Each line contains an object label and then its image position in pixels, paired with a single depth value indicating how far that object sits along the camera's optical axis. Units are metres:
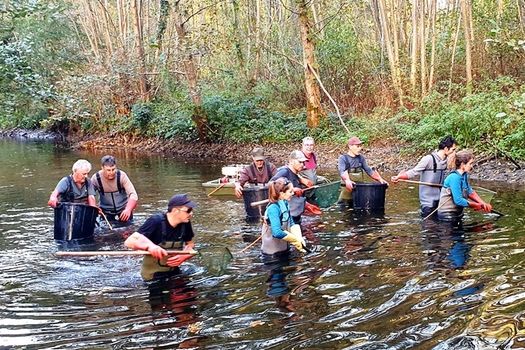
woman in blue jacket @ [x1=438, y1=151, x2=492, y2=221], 8.91
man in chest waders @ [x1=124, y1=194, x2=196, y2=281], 6.37
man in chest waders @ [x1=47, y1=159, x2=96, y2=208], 9.40
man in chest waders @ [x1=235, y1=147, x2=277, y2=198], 10.40
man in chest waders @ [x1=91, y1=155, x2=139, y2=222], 9.91
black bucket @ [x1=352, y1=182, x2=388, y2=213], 10.75
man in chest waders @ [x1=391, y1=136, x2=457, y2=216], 9.85
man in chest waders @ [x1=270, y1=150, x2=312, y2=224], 8.89
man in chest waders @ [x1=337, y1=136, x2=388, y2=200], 10.77
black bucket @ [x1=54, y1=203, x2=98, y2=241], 9.02
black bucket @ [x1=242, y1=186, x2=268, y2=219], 10.01
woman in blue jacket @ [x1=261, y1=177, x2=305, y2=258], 7.19
